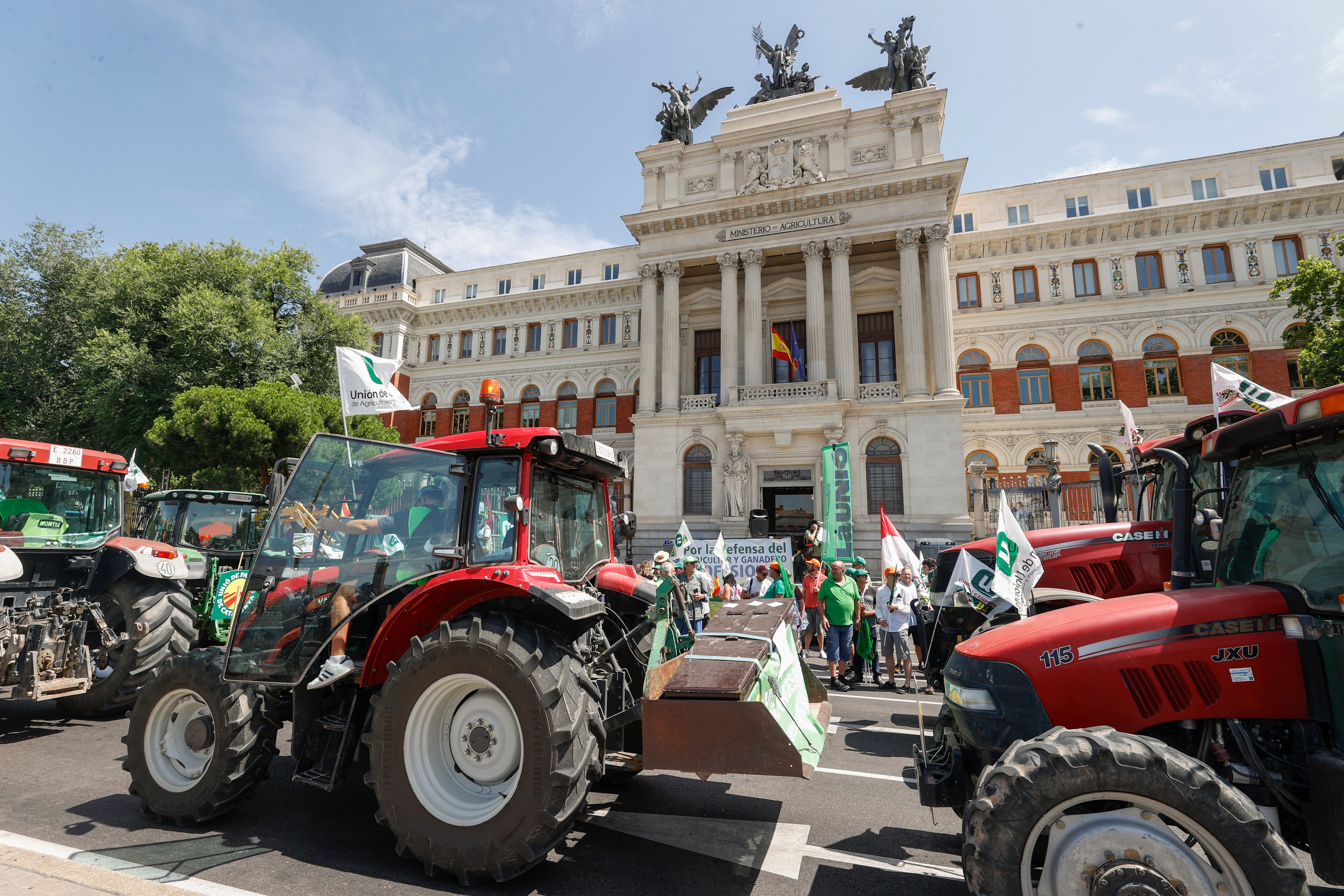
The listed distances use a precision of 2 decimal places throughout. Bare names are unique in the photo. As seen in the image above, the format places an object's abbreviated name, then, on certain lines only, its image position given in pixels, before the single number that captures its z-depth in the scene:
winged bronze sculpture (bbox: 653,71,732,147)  29.38
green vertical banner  19.73
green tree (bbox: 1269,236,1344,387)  15.19
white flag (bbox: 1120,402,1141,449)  9.59
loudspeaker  14.57
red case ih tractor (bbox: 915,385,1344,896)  2.47
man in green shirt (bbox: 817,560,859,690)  9.46
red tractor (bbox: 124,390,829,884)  3.33
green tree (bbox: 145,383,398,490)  19.36
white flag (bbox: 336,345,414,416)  5.50
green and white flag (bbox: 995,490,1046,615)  5.30
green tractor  8.18
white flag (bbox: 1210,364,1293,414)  8.22
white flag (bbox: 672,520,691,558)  14.84
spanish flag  25.58
